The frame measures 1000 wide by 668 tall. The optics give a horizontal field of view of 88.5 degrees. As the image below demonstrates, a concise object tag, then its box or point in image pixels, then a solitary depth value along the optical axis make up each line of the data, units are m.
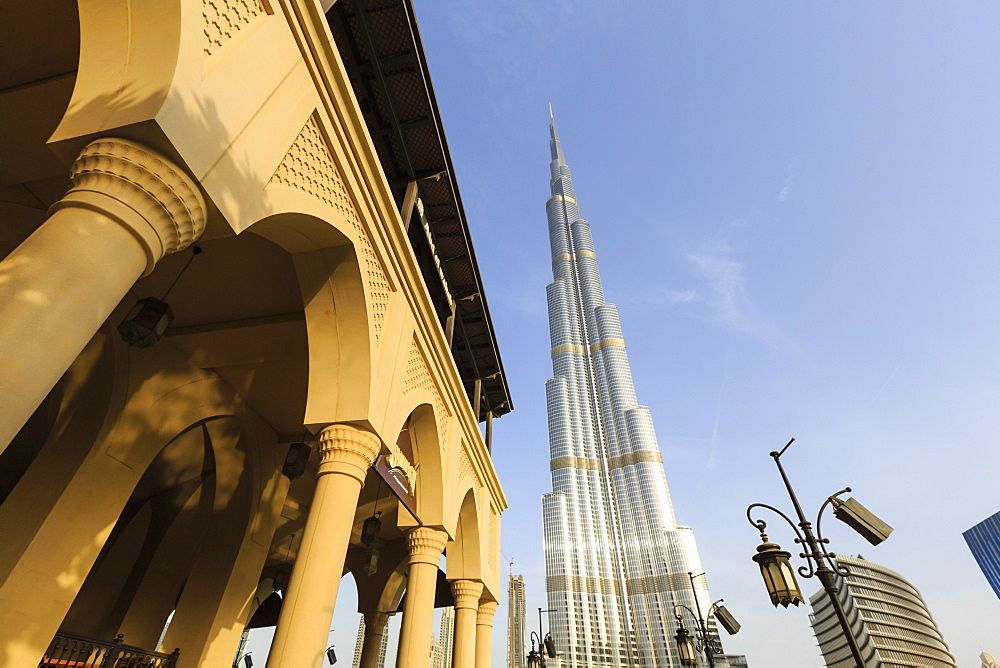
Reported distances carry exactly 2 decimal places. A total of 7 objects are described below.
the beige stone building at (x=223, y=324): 3.06
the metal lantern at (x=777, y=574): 5.23
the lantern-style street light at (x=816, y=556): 5.21
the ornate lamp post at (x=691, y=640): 12.09
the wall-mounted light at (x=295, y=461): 8.05
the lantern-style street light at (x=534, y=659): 16.14
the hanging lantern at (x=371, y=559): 9.73
